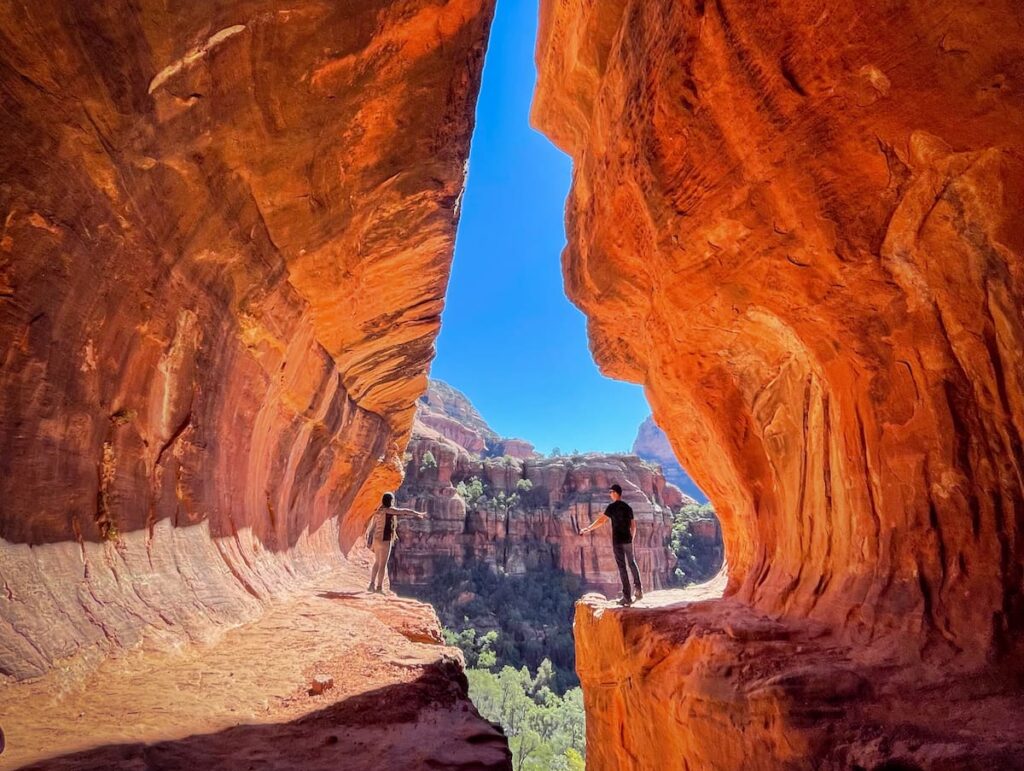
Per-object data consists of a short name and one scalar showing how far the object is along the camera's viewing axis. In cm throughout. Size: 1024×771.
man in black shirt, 783
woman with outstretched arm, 984
